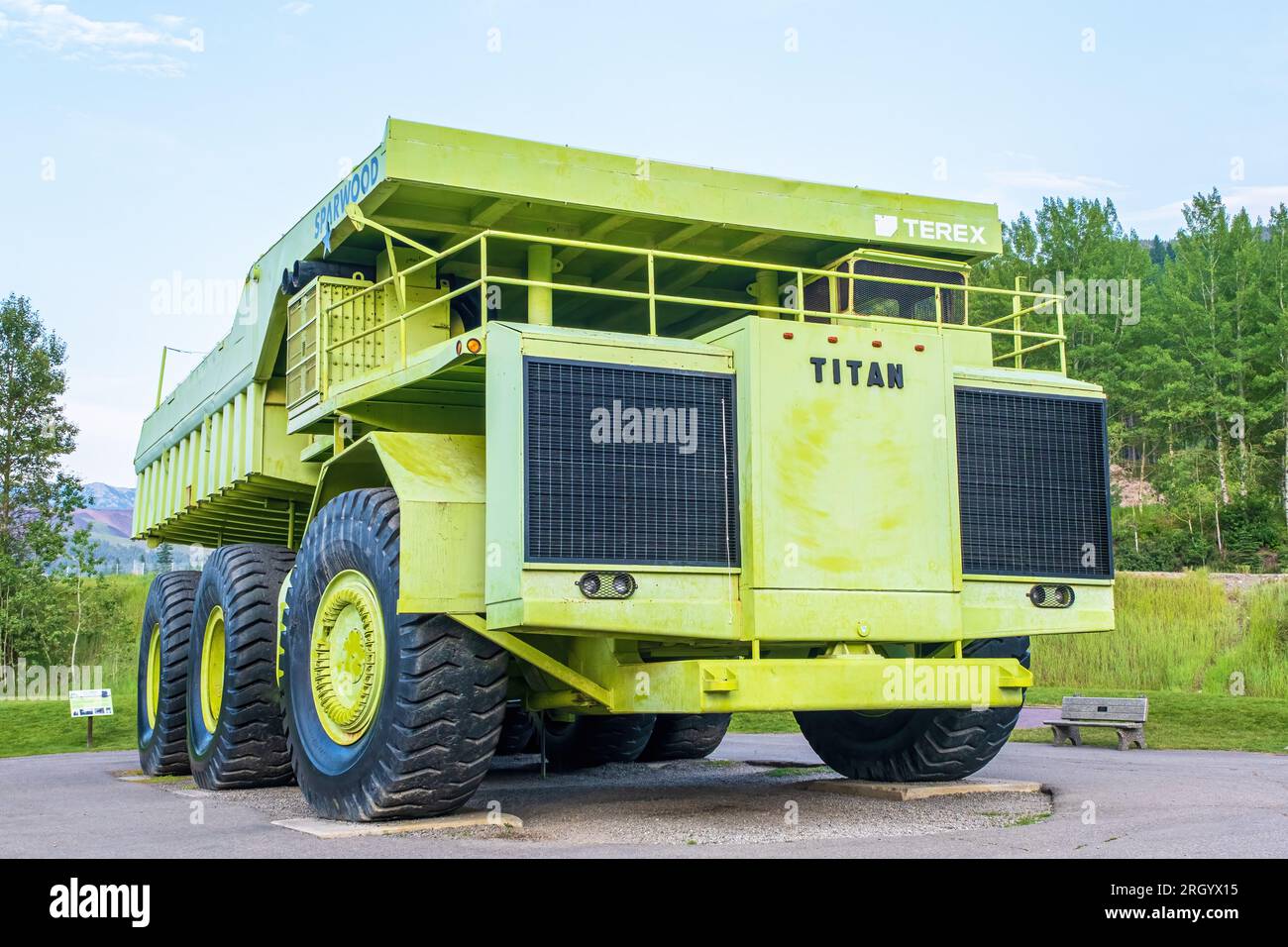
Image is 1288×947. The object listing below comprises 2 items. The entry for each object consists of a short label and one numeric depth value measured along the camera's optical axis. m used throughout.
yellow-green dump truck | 8.20
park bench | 15.42
